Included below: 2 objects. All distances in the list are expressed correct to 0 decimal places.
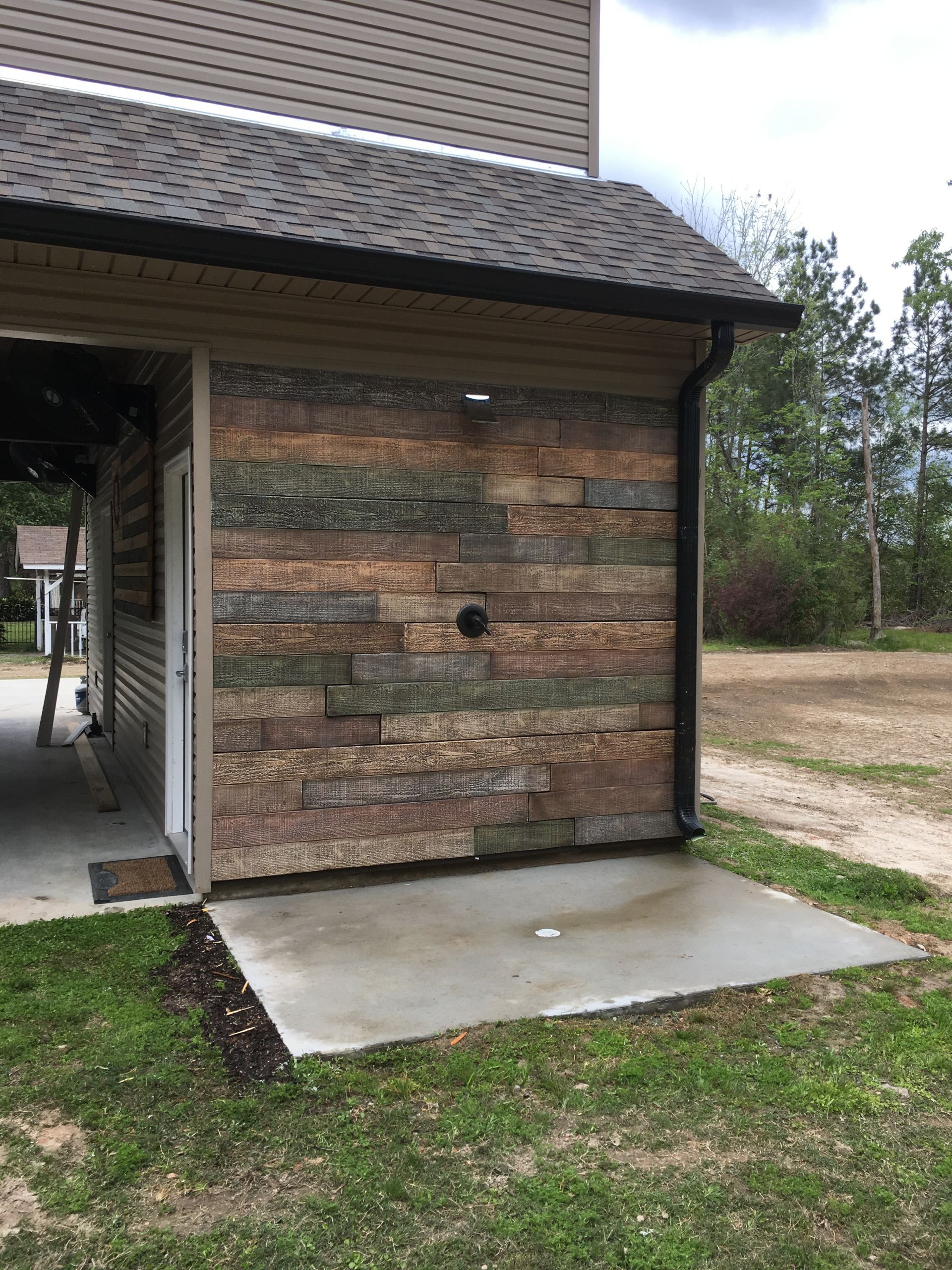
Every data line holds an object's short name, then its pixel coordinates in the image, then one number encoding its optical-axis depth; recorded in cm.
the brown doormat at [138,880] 429
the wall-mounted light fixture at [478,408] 450
